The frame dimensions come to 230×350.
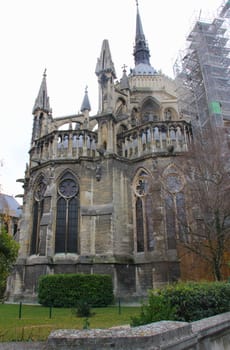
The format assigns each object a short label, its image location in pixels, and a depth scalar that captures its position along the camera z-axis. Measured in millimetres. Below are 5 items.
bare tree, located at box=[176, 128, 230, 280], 13414
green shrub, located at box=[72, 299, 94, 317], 11289
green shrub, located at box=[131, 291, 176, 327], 5105
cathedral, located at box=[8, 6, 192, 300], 17156
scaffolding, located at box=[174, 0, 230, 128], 22062
